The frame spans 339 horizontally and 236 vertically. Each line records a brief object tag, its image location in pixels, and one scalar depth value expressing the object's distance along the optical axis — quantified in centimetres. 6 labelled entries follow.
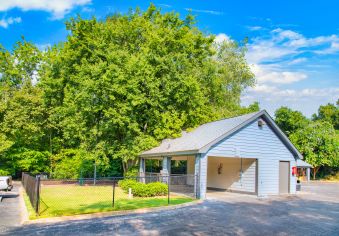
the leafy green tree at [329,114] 7119
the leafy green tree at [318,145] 4416
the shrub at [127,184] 2094
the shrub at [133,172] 2592
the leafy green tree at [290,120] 4781
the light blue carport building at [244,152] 1869
